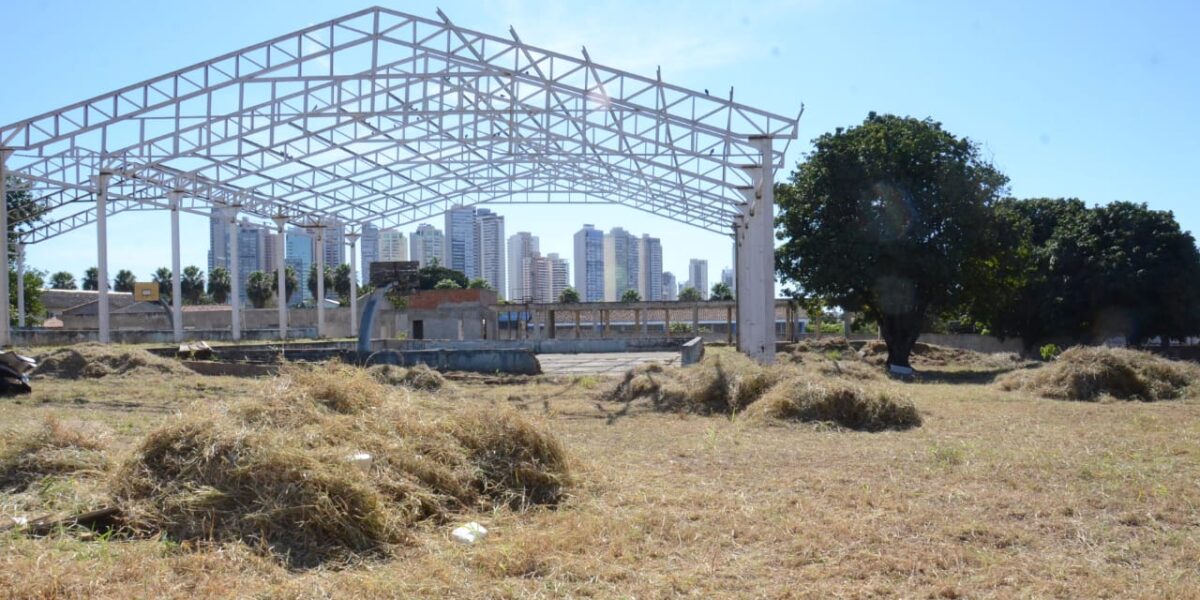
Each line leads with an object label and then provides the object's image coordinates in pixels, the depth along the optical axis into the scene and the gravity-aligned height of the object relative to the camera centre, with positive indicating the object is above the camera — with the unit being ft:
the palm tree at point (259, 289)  249.14 +6.57
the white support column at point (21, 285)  129.08 +4.78
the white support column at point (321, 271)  137.07 +6.20
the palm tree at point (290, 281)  261.85 +9.16
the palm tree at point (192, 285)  253.03 +8.24
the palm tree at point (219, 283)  250.98 +8.50
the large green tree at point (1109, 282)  108.17 +1.45
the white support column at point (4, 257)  84.56 +5.90
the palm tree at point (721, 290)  292.69 +4.12
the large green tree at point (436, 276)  270.05 +10.24
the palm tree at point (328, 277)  264.07 +10.45
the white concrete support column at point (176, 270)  106.93 +5.26
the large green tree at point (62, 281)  267.59 +10.74
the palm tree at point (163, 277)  256.11 +10.92
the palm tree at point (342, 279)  257.96 +9.34
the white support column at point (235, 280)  117.80 +4.40
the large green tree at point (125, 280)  258.98 +10.31
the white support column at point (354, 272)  139.95 +6.09
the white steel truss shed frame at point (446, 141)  70.08 +16.42
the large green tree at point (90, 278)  275.18 +11.72
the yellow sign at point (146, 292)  134.82 +3.49
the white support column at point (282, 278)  126.41 +4.87
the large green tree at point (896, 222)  80.79 +7.12
